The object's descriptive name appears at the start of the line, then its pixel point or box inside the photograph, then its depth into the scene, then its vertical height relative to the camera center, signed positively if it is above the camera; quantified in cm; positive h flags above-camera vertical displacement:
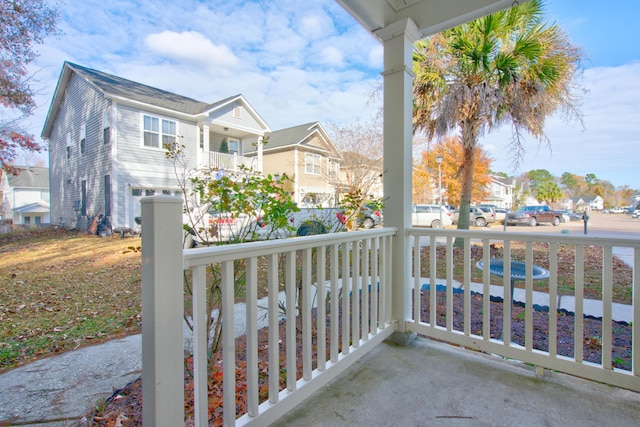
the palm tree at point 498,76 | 459 +218
